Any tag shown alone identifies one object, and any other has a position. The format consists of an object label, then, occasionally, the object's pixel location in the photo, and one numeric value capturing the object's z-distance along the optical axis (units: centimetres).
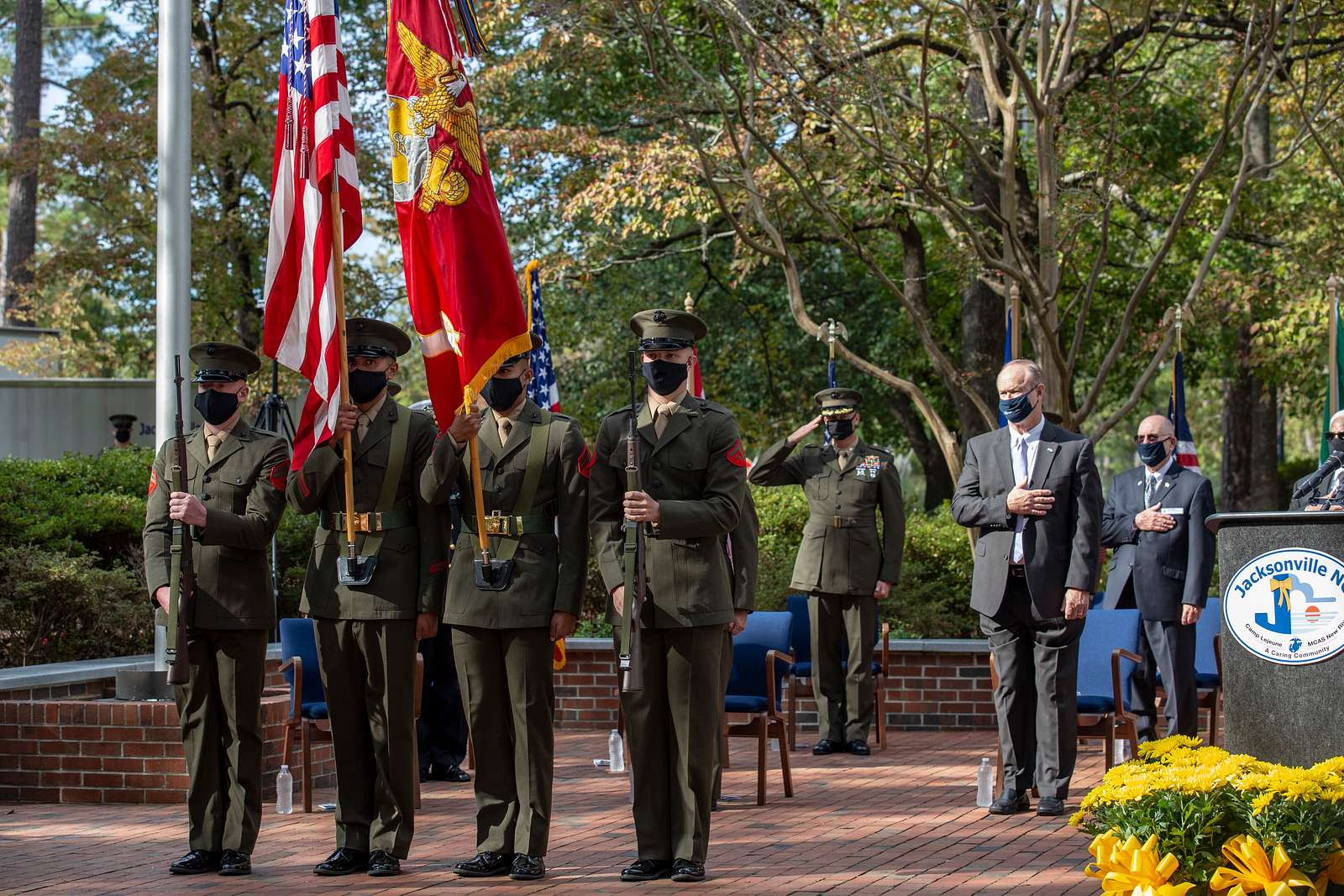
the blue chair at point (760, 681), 855
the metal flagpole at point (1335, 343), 1292
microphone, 1071
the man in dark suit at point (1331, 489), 1045
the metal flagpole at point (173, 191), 876
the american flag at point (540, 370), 1187
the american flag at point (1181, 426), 1256
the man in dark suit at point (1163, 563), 965
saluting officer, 1080
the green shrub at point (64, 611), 1088
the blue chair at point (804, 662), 1091
